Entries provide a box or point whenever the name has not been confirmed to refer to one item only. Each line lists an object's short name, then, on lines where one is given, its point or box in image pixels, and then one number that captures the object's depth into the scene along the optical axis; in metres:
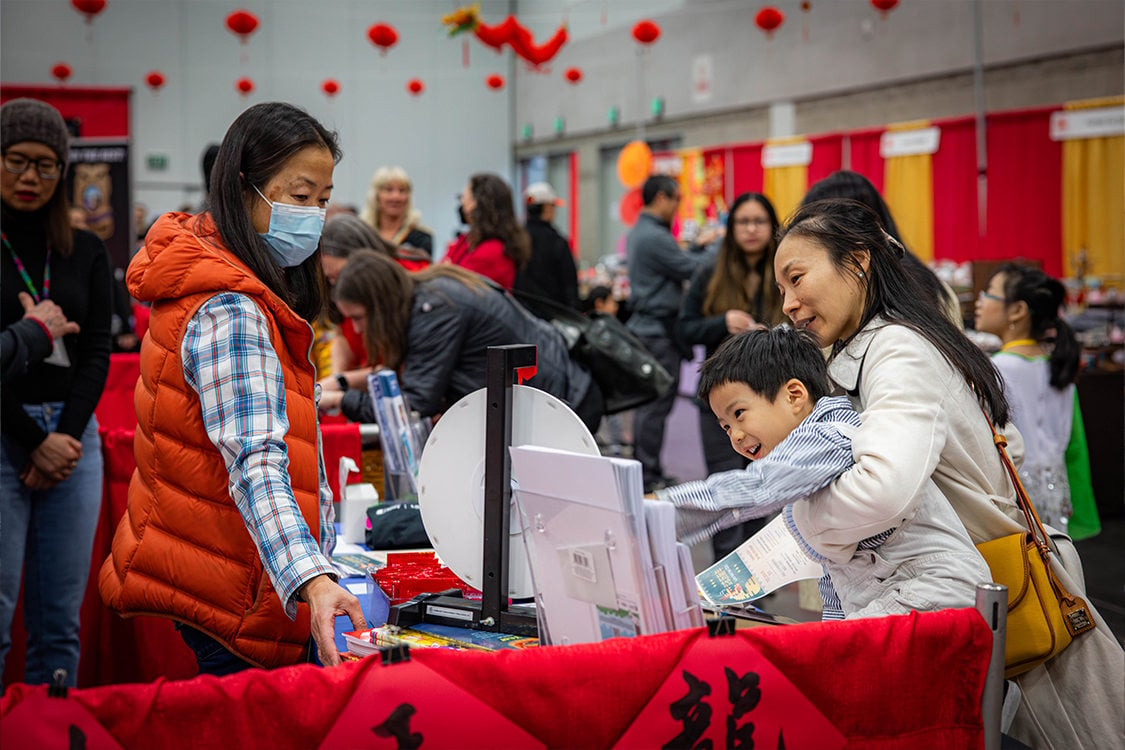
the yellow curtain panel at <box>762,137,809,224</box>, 11.53
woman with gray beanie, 2.43
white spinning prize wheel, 1.54
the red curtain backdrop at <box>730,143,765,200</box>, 12.09
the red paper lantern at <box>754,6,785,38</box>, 9.64
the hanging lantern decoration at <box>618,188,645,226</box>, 12.26
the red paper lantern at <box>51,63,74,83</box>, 13.59
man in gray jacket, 5.71
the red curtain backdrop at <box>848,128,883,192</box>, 10.76
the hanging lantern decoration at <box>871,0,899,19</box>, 8.18
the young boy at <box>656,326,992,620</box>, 1.36
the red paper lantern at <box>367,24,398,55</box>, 10.82
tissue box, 2.42
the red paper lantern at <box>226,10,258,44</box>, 10.01
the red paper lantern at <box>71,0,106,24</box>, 9.50
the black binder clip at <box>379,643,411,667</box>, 1.14
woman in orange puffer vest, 1.39
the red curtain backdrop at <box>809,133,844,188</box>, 11.03
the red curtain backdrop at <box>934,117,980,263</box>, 9.95
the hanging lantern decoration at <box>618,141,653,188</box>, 11.82
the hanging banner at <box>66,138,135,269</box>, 5.99
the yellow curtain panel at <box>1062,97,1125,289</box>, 8.71
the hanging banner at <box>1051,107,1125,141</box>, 8.65
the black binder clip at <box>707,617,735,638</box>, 1.22
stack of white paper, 1.18
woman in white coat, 1.39
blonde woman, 5.35
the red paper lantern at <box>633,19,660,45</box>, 10.55
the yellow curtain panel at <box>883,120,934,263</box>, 10.37
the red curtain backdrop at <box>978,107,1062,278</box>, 9.28
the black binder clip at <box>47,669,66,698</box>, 1.04
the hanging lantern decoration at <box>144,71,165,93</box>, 13.35
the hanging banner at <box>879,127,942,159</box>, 10.15
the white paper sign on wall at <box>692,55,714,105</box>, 12.99
